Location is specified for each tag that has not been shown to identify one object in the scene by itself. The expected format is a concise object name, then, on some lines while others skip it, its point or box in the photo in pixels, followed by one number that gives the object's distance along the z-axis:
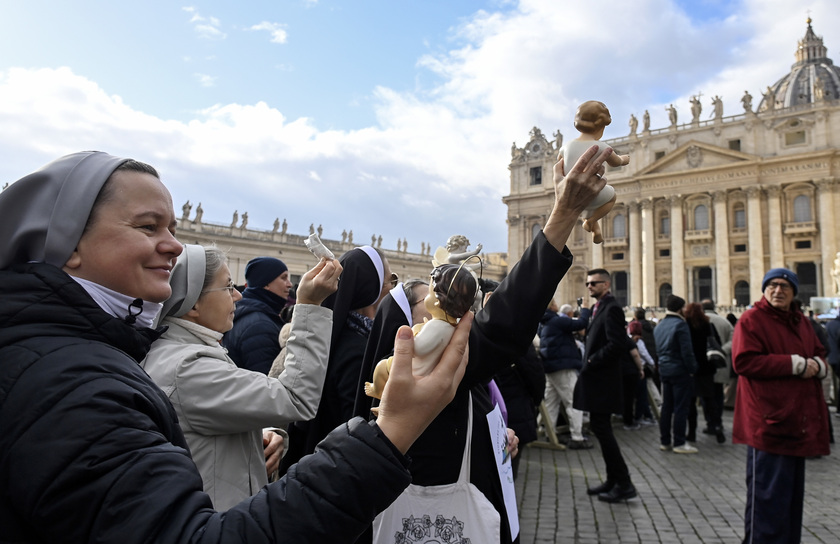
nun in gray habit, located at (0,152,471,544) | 0.85
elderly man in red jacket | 3.62
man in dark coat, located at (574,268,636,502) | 5.45
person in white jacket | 1.88
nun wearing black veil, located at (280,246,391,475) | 2.80
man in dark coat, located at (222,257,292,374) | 3.62
